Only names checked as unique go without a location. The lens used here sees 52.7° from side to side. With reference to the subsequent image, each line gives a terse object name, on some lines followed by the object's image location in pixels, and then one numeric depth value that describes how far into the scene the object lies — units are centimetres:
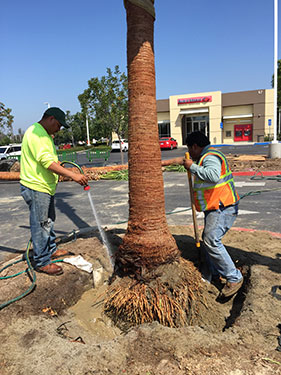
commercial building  3644
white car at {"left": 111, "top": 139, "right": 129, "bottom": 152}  3209
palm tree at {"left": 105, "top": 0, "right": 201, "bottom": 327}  303
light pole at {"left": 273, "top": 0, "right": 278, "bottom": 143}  1470
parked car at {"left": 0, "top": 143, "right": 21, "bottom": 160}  2372
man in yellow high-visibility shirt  327
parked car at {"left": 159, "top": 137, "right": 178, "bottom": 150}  3157
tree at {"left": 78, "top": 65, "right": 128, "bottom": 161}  1571
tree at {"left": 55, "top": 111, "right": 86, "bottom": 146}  5531
